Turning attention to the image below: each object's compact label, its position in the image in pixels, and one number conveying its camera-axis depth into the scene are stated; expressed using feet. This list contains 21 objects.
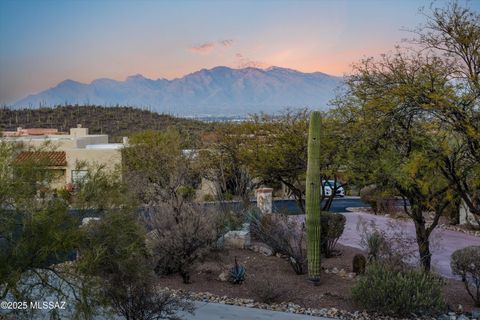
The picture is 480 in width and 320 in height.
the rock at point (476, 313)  31.25
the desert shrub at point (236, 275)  37.45
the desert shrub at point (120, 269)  21.84
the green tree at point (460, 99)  32.22
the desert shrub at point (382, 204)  81.82
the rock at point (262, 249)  48.08
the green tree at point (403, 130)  33.86
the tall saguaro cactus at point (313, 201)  38.14
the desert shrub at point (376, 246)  37.37
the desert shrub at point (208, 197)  89.07
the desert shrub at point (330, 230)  47.32
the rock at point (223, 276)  38.26
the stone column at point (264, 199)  66.18
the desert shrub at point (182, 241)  36.35
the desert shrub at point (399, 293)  30.09
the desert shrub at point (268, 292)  32.55
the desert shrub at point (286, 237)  40.75
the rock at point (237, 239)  50.30
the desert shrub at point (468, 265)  33.68
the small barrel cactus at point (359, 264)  40.91
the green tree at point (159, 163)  64.75
